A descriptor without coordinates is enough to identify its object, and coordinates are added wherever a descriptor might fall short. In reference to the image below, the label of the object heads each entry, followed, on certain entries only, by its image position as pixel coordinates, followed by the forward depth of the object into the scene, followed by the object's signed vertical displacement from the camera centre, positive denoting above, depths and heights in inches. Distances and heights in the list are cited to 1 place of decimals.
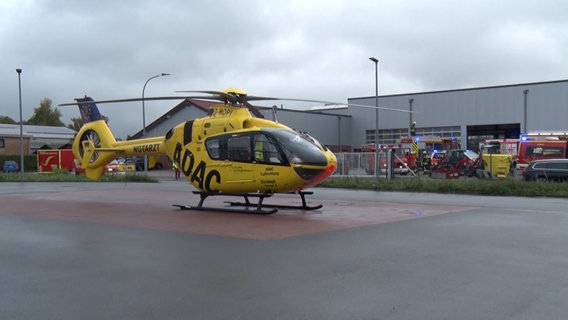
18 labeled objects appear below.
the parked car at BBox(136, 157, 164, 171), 2429.9 -51.6
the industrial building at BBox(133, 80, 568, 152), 2068.2 +143.4
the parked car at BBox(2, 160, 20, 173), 2305.6 -54.8
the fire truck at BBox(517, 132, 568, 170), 1493.6 +5.1
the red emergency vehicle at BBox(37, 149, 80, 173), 2133.4 -28.1
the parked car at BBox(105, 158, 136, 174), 1872.0 -52.3
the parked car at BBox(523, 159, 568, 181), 1091.3 -41.1
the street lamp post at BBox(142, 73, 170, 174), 1758.4 +110.7
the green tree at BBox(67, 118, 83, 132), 4554.6 +233.3
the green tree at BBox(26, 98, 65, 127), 4207.7 +274.8
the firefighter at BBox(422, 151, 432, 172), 1681.8 -37.6
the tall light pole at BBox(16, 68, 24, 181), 1594.5 +183.8
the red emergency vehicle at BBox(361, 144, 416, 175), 1535.4 -28.5
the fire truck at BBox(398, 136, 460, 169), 1700.3 +14.2
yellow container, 1407.0 -35.1
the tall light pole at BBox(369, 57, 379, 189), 1280.8 +170.1
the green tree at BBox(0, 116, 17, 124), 4252.0 +251.5
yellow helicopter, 597.6 -1.9
